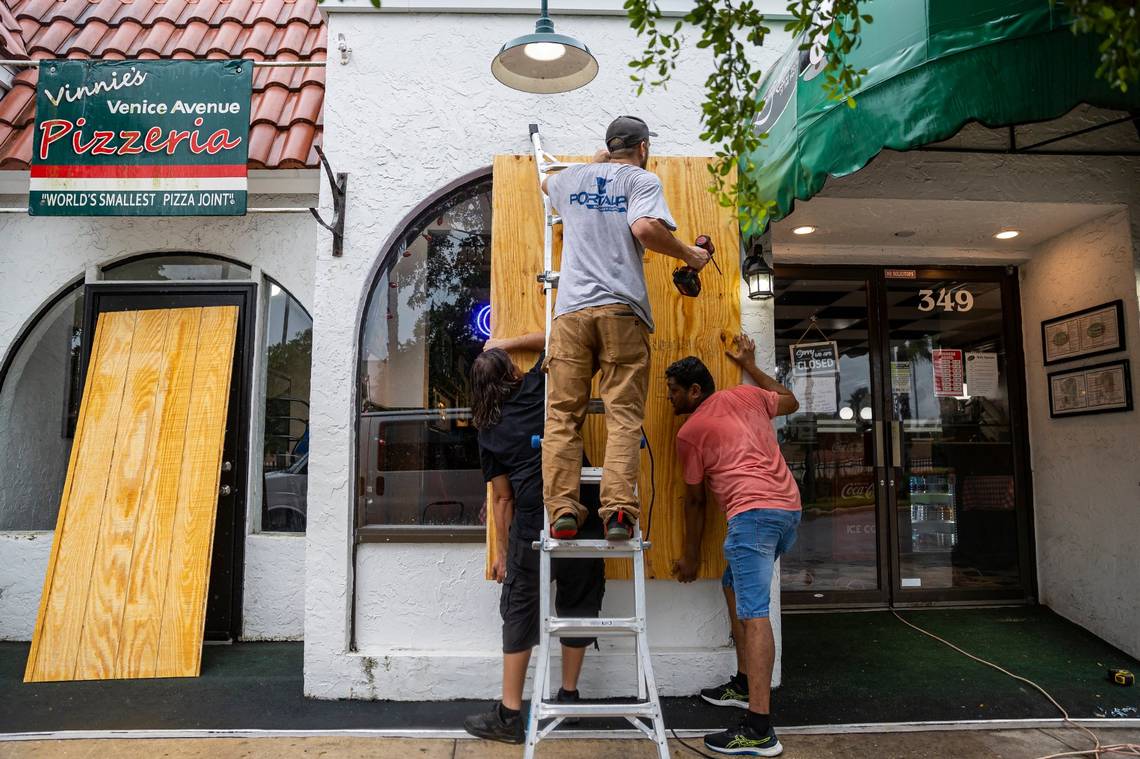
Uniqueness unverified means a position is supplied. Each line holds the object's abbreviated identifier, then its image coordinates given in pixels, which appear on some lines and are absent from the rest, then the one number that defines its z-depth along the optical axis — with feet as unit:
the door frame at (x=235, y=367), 16.47
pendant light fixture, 11.42
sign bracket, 14.22
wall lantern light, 14.07
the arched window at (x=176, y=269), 17.71
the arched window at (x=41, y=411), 17.62
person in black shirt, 11.64
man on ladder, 10.19
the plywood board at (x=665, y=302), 13.38
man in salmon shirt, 11.30
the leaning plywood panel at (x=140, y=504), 14.55
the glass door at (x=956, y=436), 18.94
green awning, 9.40
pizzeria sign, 15.07
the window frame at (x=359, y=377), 14.01
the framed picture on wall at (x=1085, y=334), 16.20
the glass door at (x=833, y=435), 18.85
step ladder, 9.52
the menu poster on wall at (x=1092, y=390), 15.99
